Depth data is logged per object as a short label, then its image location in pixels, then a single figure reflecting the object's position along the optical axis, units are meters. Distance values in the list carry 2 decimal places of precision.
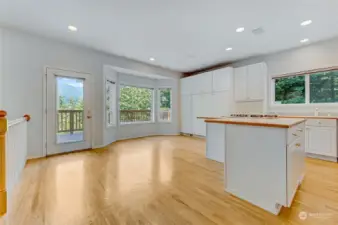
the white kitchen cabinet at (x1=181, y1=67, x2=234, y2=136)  5.50
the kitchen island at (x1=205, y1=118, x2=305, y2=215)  1.66
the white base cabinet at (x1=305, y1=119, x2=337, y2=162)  3.47
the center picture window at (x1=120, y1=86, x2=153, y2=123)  6.29
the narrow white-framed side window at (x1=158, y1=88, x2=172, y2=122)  7.18
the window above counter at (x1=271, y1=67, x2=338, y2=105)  4.00
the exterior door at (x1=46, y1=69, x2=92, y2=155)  4.01
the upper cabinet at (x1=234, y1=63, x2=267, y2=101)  4.79
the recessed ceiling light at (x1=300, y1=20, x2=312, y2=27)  3.12
